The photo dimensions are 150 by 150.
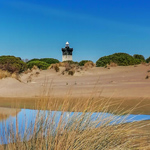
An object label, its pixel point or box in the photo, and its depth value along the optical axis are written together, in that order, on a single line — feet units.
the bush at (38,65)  110.95
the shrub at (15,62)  98.47
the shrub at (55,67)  74.34
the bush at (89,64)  76.74
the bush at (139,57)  123.34
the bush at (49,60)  139.42
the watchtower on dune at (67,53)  166.71
